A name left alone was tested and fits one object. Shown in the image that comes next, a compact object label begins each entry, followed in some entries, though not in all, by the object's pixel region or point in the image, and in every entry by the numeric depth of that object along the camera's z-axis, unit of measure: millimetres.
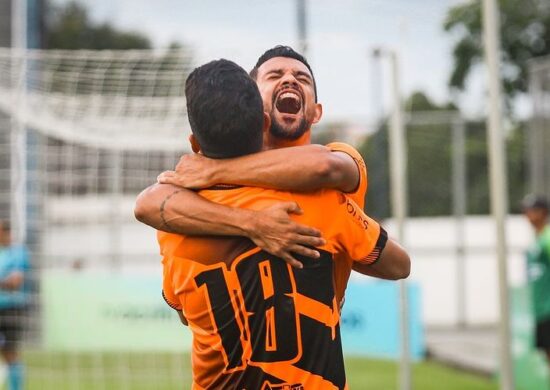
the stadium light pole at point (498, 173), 11047
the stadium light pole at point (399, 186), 14703
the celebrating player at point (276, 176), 5270
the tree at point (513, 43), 34469
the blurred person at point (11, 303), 19953
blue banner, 19203
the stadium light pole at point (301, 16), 29956
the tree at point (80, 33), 43312
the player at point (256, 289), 5289
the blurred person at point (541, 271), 18406
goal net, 20094
